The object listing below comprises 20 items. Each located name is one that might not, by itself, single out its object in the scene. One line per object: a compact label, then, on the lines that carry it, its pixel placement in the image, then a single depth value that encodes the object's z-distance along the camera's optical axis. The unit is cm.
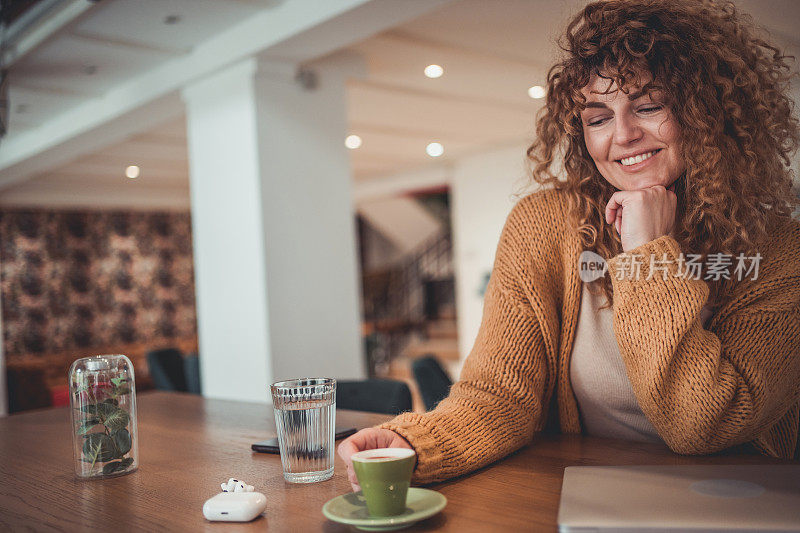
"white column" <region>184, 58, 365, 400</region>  361
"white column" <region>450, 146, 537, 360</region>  764
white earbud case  82
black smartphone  120
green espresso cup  74
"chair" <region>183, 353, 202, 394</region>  463
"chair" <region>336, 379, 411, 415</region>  192
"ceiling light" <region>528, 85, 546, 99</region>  498
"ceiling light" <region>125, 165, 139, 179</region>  733
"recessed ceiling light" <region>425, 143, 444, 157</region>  719
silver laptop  68
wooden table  81
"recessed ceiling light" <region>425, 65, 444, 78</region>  448
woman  100
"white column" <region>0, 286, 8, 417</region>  690
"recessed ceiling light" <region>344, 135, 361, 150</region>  648
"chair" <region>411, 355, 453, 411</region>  276
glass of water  97
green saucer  73
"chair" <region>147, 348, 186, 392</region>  475
